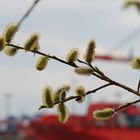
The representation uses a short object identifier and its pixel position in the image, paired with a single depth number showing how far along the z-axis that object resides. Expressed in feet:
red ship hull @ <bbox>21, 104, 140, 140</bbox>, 85.15
